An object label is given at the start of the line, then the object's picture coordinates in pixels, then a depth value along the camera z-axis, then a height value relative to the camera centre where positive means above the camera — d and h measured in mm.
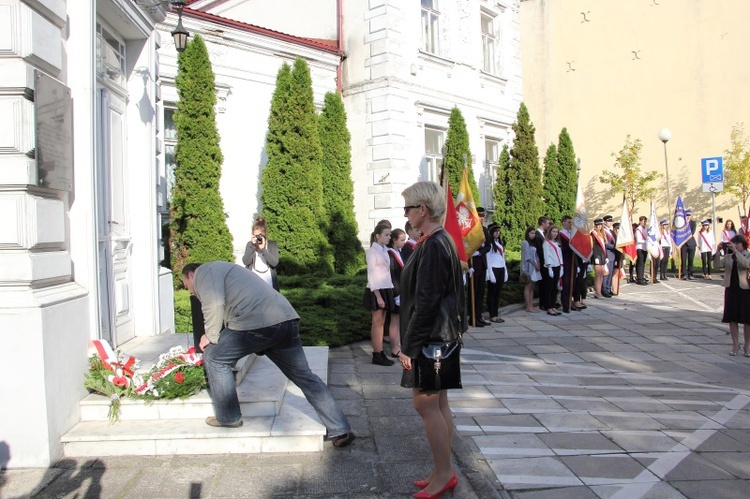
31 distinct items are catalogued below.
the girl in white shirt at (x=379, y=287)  8305 -481
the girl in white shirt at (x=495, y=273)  12133 -512
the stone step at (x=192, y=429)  5039 -1411
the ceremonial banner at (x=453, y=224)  9453 +344
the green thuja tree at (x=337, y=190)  16703 +1577
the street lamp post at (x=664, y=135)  22703 +3784
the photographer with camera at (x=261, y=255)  8391 -33
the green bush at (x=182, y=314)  10188 -971
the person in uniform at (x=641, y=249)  18078 -176
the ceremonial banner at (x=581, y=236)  13562 +174
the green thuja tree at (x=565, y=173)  22312 +2481
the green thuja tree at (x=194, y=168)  13820 +1845
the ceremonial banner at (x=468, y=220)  11156 +476
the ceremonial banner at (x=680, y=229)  19641 +378
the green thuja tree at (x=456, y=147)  18250 +2841
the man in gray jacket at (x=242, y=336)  4941 -643
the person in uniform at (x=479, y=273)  11797 -480
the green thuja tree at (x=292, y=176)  15234 +1794
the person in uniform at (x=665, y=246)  19453 -126
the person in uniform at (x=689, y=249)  19750 -237
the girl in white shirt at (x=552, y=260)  13008 -311
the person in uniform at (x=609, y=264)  15852 -514
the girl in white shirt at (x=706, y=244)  20047 -102
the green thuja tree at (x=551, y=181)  22156 +2207
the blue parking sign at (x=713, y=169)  17375 +1936
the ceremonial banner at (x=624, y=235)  16531 +208
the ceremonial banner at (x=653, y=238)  18344 +123
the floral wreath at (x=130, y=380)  5449 -1062
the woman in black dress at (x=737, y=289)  8792 -674
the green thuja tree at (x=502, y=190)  19527 +1712
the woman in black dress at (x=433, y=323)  4133 -485
